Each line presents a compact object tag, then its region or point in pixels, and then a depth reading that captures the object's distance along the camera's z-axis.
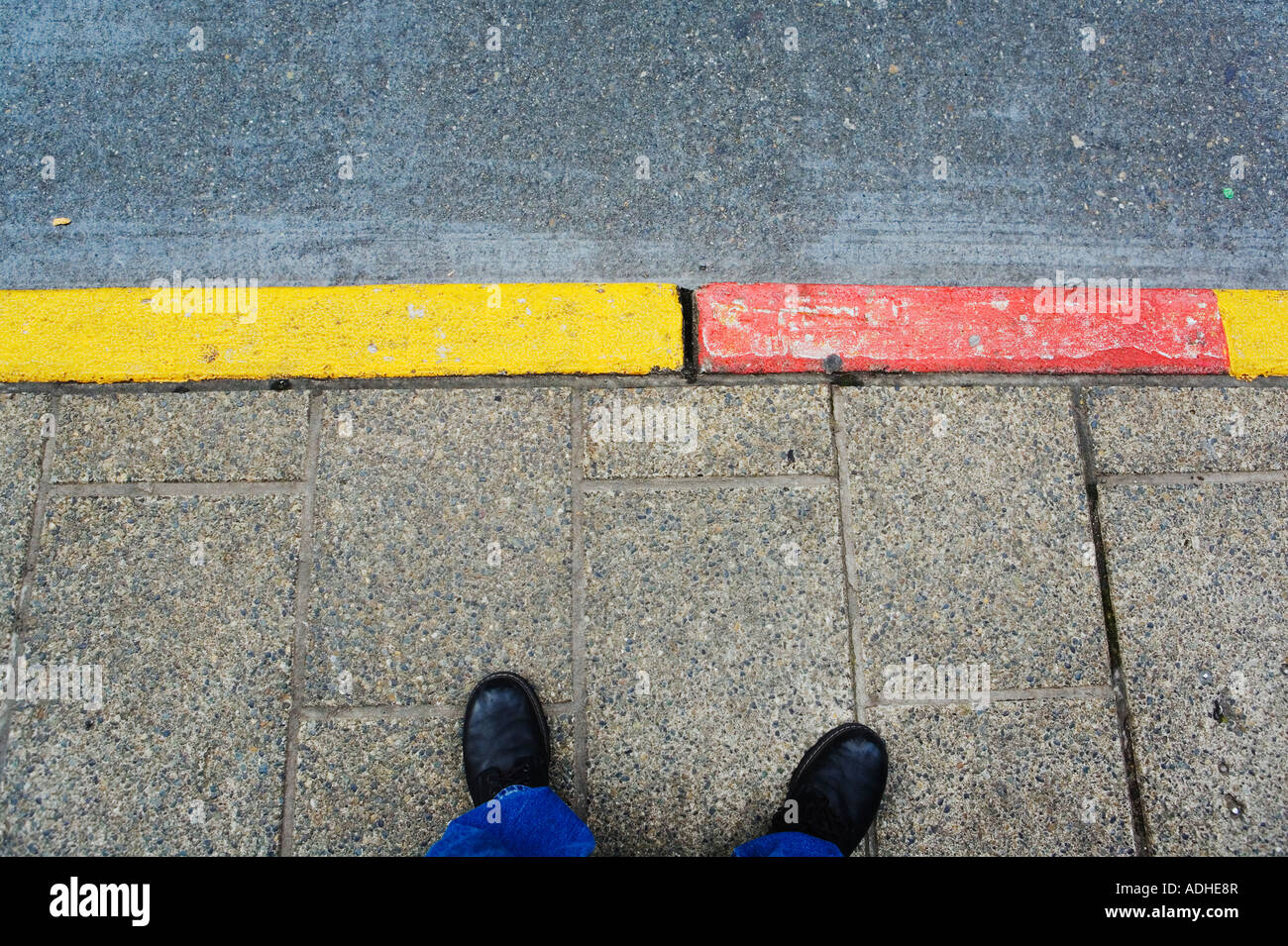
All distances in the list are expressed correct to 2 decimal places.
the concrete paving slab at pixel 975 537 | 2.35
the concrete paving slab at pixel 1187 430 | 2.51
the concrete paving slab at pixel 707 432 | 2.43
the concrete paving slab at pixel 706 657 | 2.24
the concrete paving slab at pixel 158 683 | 2.17
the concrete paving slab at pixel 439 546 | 2.28
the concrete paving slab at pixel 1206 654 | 2.28
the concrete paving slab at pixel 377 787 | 2.18
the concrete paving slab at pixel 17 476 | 2.30
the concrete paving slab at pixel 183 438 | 2.38
